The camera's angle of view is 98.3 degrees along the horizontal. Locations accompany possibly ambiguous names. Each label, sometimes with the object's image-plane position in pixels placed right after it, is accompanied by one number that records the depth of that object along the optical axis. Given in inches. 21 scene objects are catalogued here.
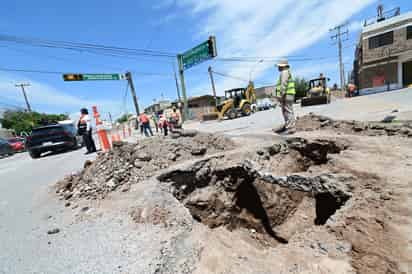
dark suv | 286.5
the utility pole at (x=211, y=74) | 1149.9
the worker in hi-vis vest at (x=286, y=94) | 186.1
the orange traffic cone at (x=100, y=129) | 215.6
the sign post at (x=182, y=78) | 665.4
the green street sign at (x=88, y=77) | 521.5
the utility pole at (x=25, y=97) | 1132.8
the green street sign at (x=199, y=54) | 526.8
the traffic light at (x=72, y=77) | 518.9
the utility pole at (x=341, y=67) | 1040.0
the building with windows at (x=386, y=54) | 687.7
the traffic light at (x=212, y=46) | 522.9
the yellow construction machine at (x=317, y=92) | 531.8
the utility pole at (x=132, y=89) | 665.6
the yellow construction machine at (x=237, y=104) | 573.0
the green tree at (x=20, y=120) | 1201.4
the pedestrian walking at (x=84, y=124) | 226.7
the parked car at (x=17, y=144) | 577.6
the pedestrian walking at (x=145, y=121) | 396.2
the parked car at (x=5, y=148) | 468.8
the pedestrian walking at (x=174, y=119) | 390.0
